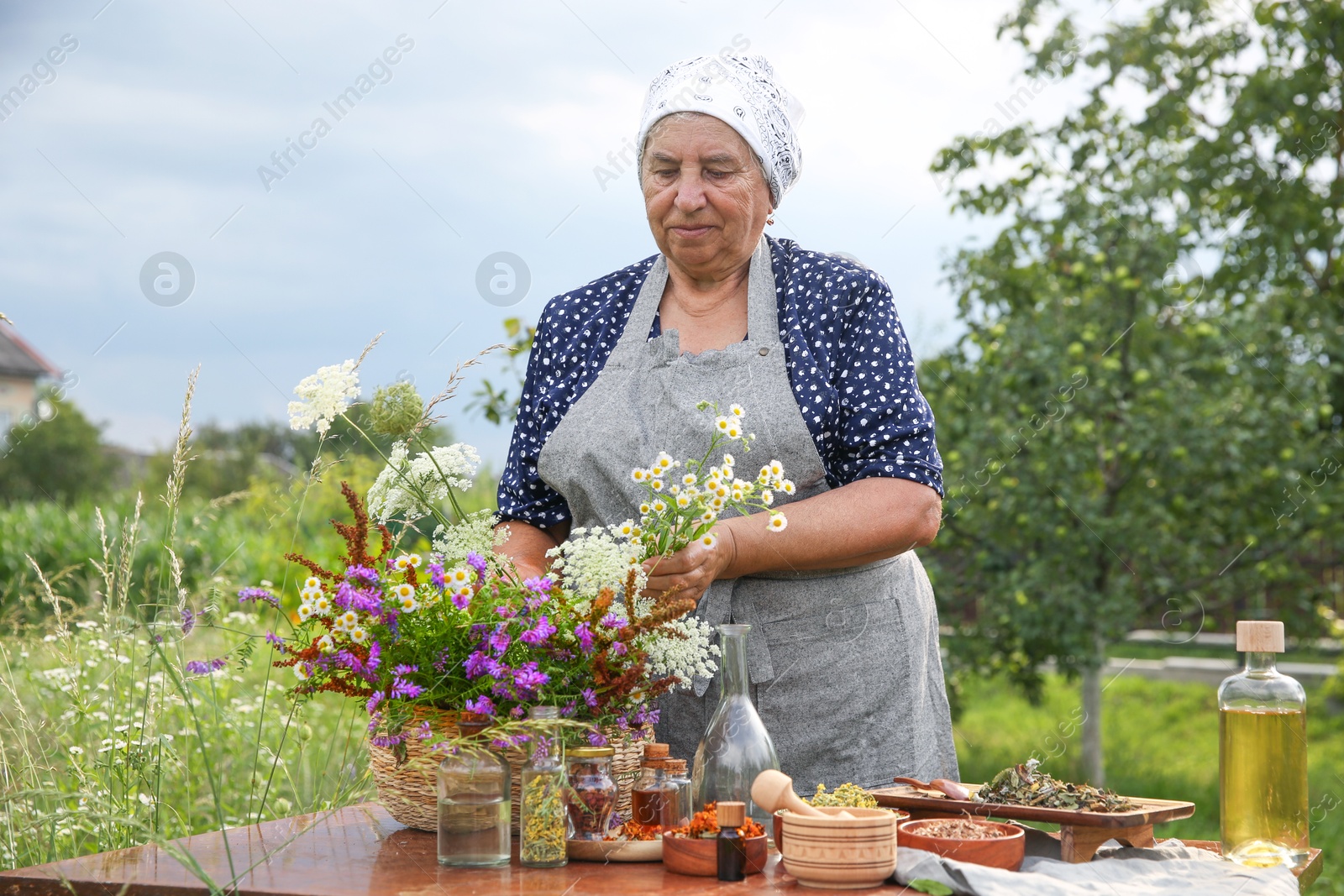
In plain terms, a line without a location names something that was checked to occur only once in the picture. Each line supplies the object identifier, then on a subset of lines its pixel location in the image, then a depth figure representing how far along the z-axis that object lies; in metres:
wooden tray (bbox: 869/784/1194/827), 1.59
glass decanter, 1.65
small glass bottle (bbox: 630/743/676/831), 1.67
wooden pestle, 1.55
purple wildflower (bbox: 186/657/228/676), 2.25
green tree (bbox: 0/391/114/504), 33.09
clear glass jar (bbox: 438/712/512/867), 1.57
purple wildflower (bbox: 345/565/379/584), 1.69
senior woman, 2.12
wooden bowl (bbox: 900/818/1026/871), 1.52
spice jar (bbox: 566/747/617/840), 1.63
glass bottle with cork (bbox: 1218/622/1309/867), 1.68
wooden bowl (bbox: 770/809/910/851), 1.54
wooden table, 1.46
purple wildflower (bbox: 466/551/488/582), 1.71
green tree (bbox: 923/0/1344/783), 5.79
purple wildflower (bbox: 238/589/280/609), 1.80
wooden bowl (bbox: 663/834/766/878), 1.51
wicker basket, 1.67
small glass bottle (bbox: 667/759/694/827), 1.69
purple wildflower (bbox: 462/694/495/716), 1.60
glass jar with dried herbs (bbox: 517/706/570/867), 1.57
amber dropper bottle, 1.49
